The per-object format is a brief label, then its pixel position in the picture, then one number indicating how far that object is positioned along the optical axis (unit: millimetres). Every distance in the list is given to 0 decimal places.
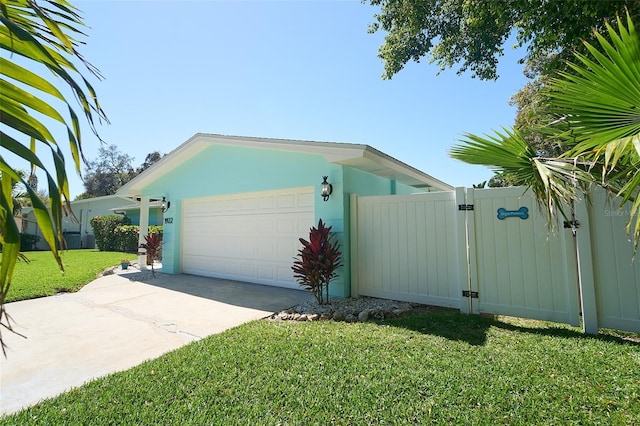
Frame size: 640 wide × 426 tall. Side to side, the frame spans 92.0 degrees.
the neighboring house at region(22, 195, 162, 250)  21922
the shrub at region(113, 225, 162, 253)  17719
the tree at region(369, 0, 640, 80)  5328
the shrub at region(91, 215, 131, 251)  19062
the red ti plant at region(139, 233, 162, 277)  9969
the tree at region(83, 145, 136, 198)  41406
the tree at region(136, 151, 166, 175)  43259
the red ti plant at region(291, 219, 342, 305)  5902
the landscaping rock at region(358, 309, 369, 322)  5050
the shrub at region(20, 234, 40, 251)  18453
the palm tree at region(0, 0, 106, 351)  799
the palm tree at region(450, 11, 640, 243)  2219
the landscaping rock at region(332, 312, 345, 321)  5137
